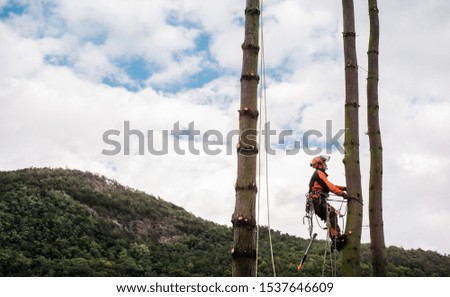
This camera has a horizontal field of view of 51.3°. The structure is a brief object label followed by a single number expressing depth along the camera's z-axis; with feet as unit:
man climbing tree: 29.22
